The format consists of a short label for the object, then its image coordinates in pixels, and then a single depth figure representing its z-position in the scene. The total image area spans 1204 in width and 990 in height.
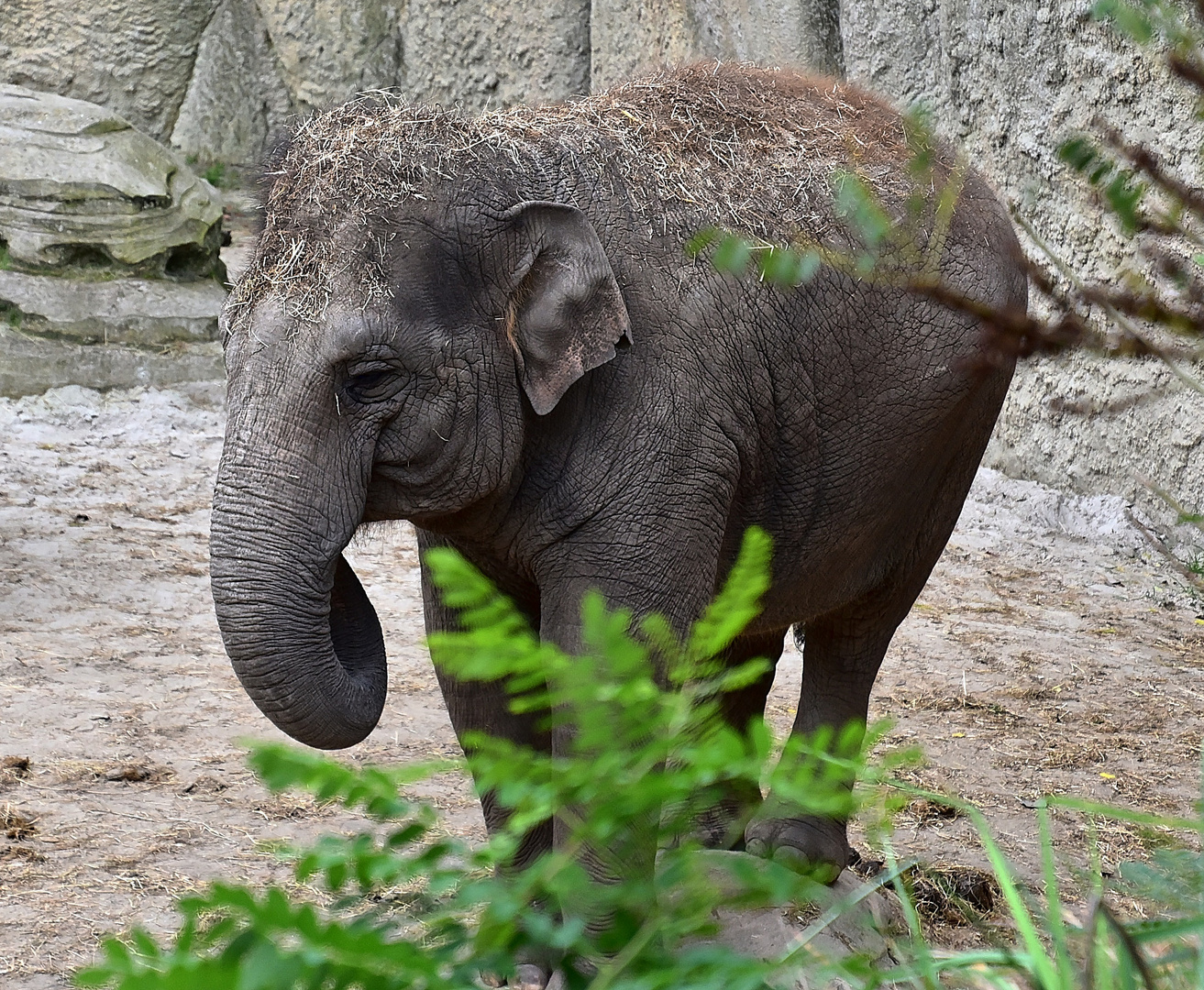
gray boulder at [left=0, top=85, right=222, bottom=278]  18.11
